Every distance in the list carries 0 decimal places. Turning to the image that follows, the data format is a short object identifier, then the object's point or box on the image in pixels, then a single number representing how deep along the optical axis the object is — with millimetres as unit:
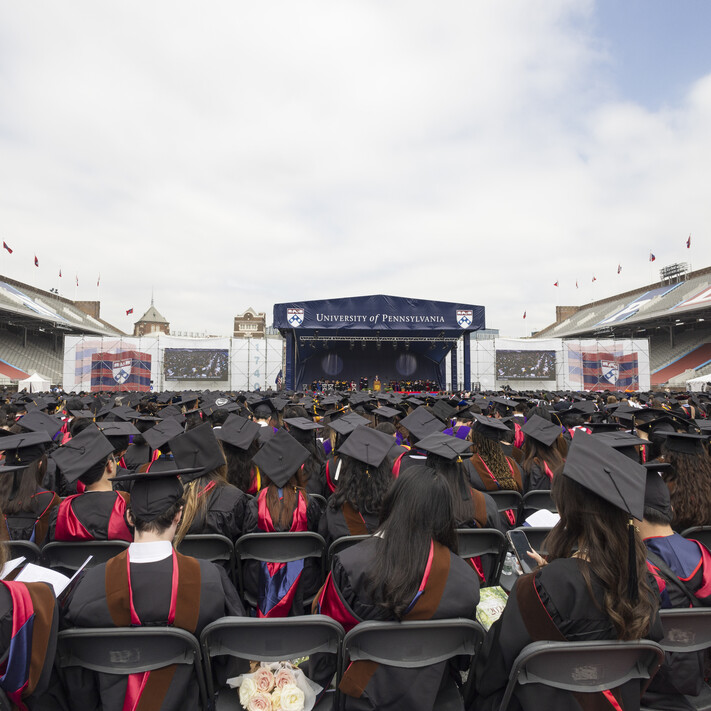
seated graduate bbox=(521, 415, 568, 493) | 4117
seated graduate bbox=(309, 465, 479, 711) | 1551
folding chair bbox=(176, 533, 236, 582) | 2479
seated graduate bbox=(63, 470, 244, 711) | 1518
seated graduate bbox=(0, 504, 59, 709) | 1335
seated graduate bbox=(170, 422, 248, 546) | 2740
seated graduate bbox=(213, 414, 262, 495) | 3844
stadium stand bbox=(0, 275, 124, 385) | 31219
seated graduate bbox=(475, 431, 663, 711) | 1375
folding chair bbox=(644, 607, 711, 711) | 1586
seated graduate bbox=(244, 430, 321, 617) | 2578
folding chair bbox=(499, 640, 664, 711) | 1353
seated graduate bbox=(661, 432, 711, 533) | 2613
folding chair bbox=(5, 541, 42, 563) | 2225
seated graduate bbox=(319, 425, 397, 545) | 2766
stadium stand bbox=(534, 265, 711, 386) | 31917
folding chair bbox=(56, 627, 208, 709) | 1469
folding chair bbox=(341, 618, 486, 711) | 1490
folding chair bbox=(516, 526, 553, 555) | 2561
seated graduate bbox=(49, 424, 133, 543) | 2572
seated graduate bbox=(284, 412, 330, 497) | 4059
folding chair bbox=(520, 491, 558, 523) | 3588
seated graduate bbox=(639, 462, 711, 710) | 1648
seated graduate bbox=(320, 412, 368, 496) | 4016
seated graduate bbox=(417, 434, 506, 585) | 2604
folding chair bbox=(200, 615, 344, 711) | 1553
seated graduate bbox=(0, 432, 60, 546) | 2826
